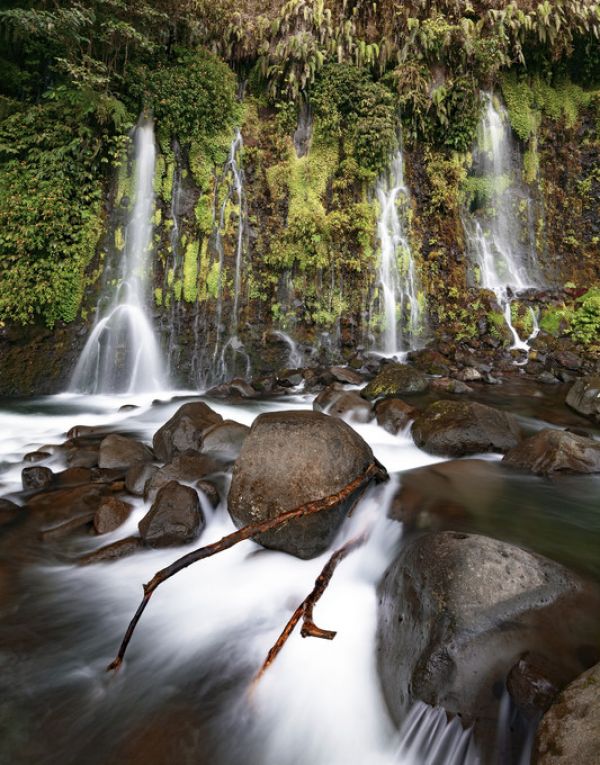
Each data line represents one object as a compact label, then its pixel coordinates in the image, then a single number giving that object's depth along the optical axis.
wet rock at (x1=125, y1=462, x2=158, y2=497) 4.34
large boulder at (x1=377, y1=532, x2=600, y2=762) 1.84
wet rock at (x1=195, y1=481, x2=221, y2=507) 4.05
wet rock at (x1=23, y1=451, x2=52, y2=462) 5.11
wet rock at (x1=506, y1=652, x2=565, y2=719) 1.69
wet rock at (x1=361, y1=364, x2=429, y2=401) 7.34
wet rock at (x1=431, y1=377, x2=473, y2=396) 7.72
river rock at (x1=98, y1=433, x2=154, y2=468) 4.89
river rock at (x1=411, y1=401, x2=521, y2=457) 4.83
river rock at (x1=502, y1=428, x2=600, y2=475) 4.17
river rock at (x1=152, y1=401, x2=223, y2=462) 5.09
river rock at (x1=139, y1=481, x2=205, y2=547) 3.54
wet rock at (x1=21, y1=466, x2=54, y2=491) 4.46
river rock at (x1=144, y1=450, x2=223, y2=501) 4.22
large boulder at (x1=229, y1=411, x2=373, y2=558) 3.25
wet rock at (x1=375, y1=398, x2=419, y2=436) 5.77
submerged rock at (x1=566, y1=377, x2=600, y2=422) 6.55
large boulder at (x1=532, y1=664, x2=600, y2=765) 1.37
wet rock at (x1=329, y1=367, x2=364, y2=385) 8.37
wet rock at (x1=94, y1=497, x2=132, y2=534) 3.79
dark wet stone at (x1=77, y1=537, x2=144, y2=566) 3.42
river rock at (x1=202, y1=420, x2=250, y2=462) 4.91
